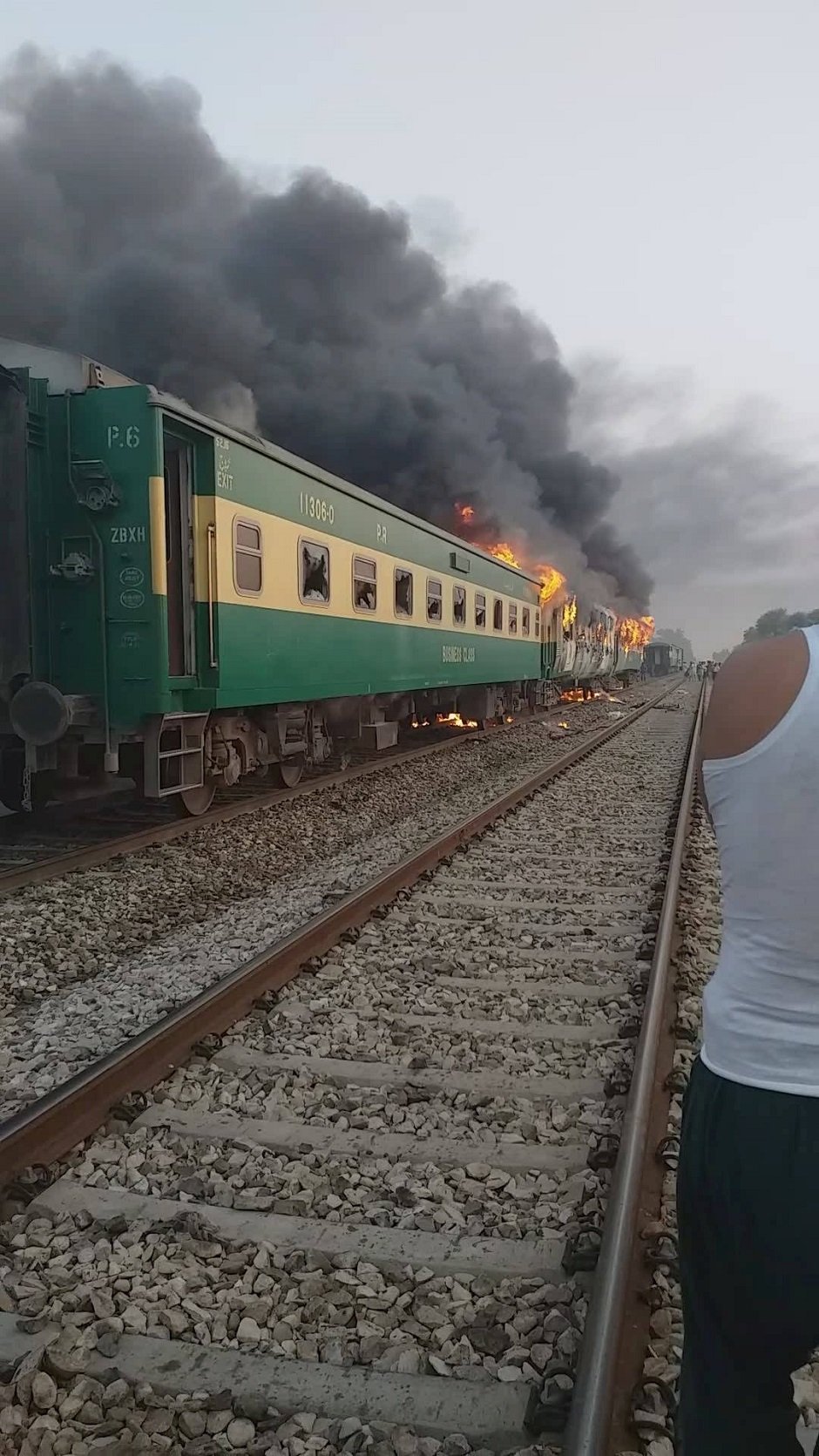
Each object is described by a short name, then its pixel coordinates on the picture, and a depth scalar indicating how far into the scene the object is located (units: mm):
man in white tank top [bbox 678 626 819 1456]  1390
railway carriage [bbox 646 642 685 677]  89438
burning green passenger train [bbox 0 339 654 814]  7863
